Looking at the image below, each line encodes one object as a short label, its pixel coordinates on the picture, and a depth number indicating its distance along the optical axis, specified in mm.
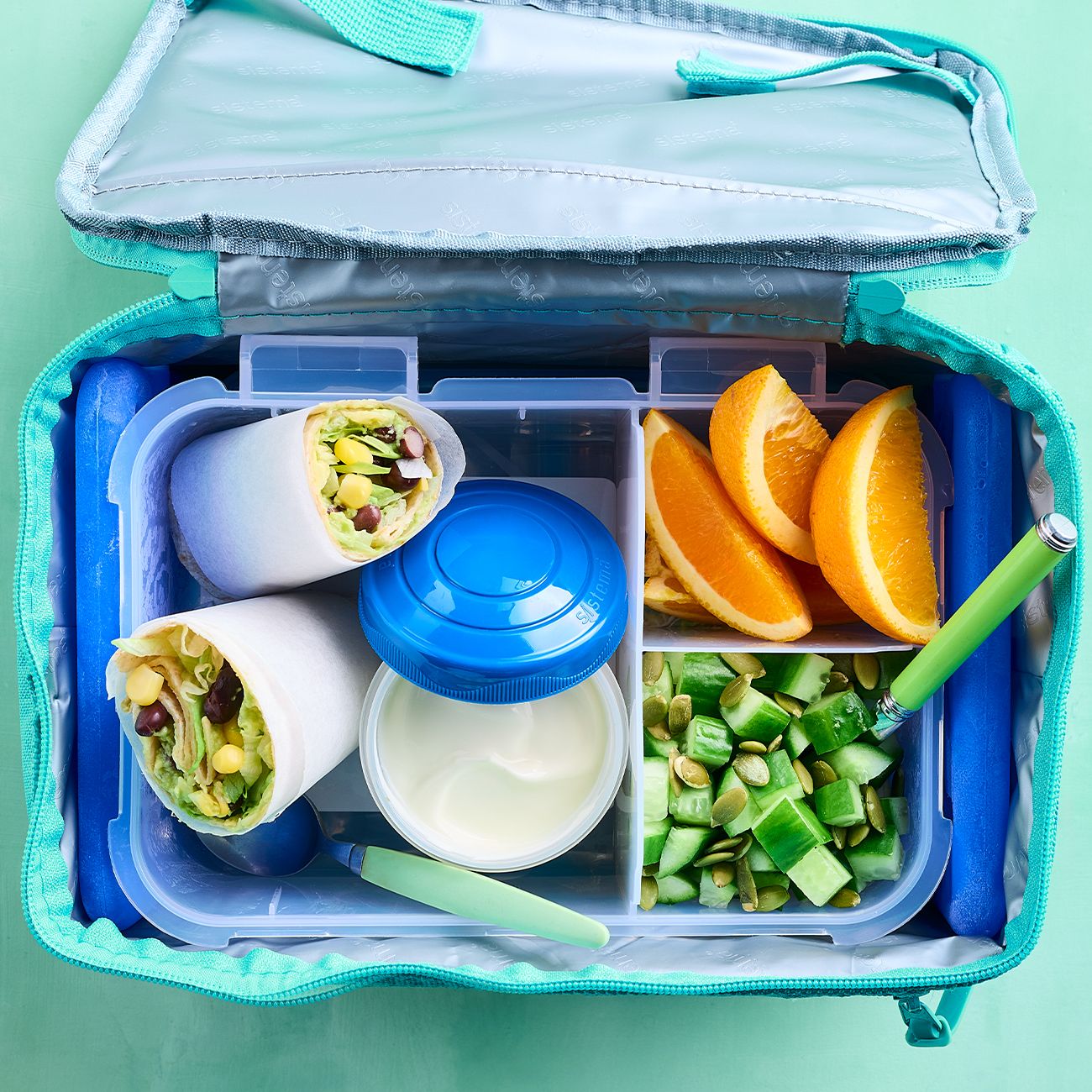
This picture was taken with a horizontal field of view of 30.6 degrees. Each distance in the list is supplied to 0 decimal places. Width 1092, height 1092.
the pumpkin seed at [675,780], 544
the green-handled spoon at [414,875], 525
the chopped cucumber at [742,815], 542
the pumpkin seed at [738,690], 542
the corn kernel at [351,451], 505
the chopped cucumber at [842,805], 539
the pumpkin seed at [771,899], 543
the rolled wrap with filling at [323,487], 504
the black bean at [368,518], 505
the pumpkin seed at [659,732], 548
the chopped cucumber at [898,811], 547
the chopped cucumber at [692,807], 543
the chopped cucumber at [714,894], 544
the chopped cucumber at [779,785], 541
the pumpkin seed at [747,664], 544
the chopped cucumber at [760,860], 545
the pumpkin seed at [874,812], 541
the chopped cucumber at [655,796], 543
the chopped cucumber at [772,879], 545
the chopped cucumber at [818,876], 537
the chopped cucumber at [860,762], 543
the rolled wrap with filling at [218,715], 493
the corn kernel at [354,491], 502
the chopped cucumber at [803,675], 542
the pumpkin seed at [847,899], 543
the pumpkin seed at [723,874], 545
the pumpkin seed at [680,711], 546
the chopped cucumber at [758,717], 543
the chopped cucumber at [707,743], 543
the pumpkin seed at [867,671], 546
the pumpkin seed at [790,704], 547
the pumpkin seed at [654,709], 546
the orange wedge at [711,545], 532
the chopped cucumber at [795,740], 547
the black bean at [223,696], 494
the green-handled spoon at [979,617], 489
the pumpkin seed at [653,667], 548
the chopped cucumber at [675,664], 548
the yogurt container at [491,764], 541
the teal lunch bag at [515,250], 500
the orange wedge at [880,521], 514
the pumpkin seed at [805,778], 544
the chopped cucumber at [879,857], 540
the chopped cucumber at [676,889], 546
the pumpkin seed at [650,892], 545
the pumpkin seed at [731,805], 540
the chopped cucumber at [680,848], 543
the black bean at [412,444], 510
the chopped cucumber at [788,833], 536
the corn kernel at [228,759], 489
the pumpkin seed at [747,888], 541
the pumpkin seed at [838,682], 547
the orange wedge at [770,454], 518
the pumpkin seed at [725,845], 543
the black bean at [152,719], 496
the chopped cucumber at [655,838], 543
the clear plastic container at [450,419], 529
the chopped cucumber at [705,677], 545
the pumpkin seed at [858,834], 542
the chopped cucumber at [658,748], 547
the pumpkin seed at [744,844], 544
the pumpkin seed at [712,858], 543
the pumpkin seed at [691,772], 543
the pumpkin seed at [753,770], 541
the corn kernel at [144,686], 493
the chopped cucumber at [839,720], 541
